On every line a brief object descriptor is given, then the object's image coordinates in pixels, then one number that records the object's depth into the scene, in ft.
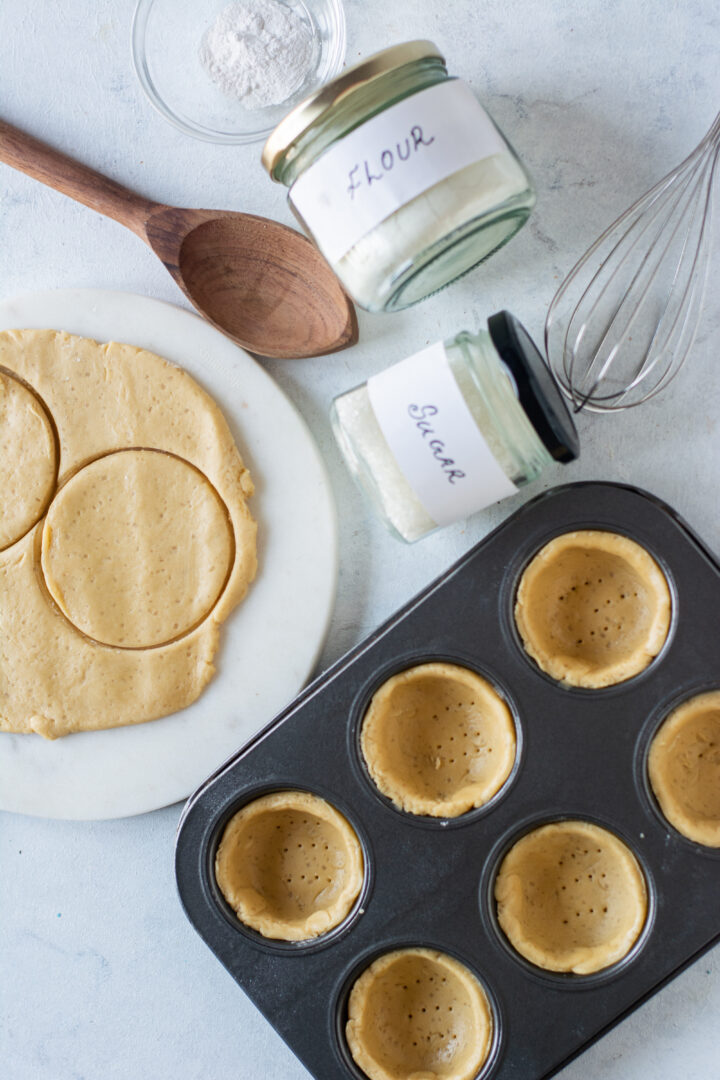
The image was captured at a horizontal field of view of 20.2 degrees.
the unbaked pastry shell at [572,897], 2.98
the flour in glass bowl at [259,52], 3.05
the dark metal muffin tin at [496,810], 2.96
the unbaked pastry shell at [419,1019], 2.99
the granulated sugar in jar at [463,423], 2.85
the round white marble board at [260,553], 3.11
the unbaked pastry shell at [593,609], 2.97
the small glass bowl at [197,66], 3.10
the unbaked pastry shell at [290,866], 3.02
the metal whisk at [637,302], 3.07
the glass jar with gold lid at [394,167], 2.82
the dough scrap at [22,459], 3.09
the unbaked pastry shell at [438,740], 3.00
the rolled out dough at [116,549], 3.09
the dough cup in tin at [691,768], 2.97
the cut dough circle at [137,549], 3.09
